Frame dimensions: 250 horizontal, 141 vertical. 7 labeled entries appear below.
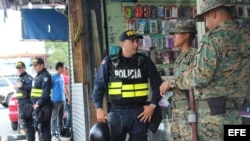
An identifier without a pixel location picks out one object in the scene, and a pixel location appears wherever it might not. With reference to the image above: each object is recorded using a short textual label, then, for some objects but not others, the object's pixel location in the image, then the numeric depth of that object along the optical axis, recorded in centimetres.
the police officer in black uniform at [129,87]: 406
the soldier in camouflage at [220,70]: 296
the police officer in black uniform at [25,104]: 722
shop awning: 997
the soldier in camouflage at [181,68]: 366
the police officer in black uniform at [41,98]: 688
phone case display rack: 660
